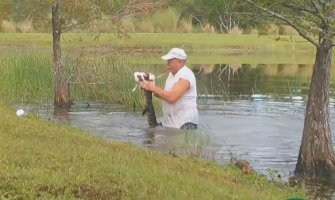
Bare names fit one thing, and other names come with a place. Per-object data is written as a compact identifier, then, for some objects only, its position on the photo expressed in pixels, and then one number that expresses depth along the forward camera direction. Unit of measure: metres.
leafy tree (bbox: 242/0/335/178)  10.73
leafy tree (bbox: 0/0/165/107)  17.70
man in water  13.52
